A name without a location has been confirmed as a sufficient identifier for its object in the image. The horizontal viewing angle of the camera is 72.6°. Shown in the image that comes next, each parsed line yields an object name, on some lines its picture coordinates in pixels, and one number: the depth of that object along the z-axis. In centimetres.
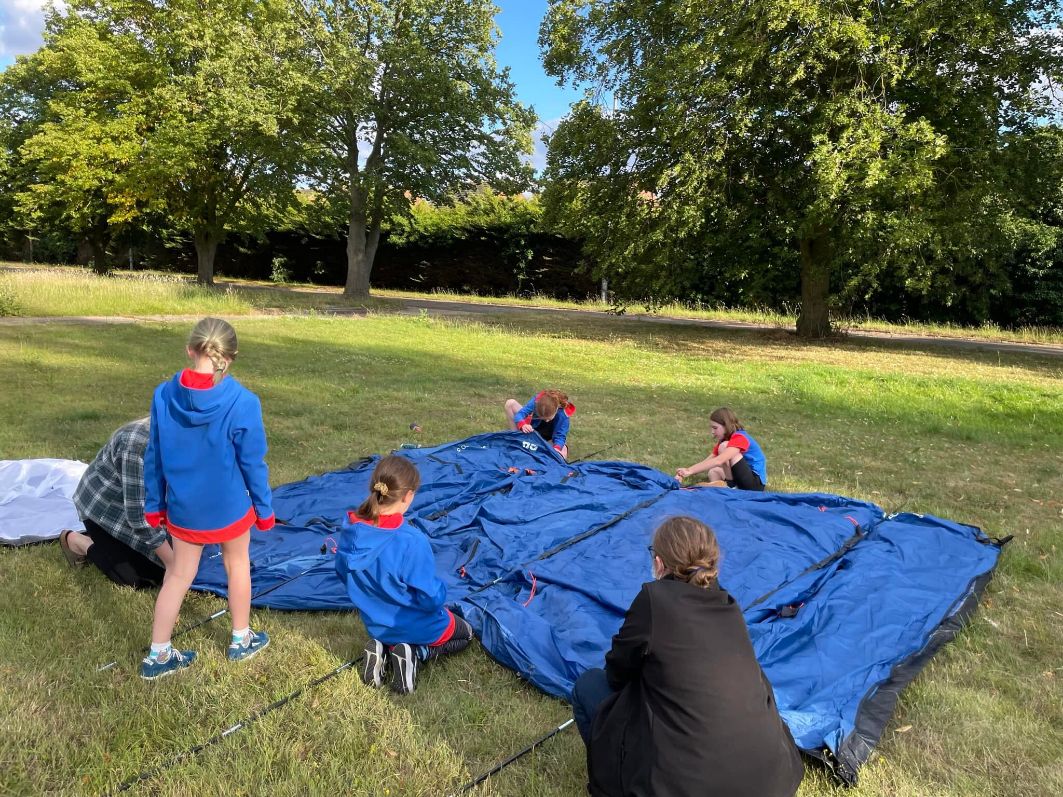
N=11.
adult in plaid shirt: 364
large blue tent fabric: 313
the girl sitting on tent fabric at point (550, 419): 669
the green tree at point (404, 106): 2250
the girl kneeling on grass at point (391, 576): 300
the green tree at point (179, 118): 2231
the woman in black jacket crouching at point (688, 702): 197
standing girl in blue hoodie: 294
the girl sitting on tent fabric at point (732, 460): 568
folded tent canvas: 441
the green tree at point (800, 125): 1324
